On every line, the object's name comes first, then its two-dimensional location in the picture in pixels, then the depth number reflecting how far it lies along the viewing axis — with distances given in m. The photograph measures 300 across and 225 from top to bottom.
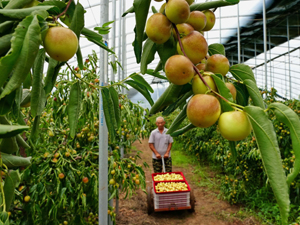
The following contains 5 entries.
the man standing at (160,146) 4.52
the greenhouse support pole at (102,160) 1.53
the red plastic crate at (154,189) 3.48
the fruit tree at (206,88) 0.36
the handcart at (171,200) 3.52
